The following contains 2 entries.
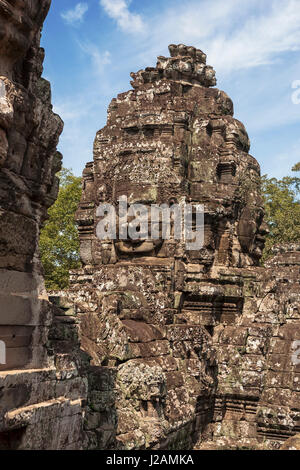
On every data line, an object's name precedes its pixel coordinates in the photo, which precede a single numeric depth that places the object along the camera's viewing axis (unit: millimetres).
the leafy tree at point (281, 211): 21406
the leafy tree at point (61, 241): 20750
